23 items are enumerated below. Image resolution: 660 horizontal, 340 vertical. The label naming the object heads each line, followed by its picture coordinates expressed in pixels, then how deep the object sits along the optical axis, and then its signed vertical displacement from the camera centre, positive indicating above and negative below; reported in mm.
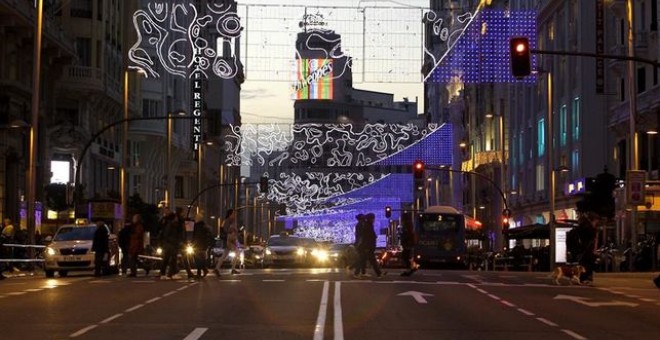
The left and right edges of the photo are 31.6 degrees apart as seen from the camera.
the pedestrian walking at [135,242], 32172 -496
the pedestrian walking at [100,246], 32812 -613
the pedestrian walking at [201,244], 29297 -495
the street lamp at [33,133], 38553 +3148
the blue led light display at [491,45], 57875 +9544
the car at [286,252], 49094 -1153
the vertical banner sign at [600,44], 58688 +9118
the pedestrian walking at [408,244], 31156 -505
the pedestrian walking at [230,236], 30828 -303
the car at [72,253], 33781 -849
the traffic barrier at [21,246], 33219 -683
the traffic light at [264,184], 73188 +2570
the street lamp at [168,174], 64500 +3078
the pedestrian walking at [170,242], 29172 -445
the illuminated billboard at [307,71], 62094 +8850
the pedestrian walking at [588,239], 26938 -308
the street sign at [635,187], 35500 +1189
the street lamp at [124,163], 52109 +2897
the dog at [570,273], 27953 -1142
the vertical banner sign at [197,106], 101688 +10595
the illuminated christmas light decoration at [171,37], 54406 +11694
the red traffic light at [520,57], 27609 +3992
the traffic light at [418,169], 57031 +2762
